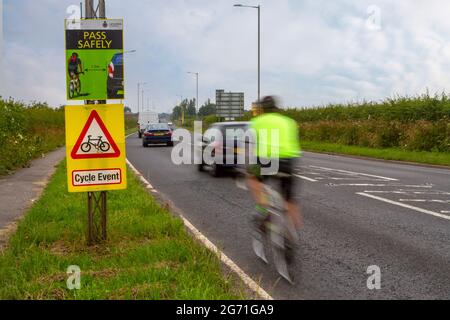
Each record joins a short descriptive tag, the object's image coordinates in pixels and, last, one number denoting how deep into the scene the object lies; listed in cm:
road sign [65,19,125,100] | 686
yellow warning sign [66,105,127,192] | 687
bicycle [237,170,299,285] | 592
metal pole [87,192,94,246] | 706
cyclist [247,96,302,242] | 616
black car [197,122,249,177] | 1606
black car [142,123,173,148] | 3509
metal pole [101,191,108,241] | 721
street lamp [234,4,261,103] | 3753
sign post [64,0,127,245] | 686
